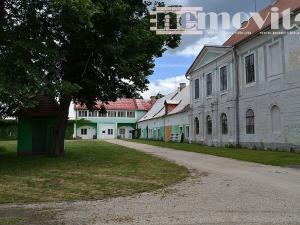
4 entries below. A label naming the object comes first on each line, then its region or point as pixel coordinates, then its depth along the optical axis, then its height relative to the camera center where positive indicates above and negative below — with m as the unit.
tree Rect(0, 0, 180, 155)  8.61 +3.33
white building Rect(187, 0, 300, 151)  14.33 +2.82
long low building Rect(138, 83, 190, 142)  27.58 +1.57
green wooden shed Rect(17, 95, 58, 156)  13.97 +0.12
